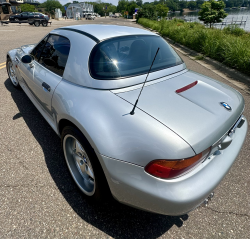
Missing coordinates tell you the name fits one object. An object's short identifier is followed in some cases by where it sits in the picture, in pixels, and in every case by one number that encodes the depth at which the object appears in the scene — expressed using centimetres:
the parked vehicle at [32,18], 2502
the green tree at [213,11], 3247
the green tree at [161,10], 4034
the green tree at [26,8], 5769
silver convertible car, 134
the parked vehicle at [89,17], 6341
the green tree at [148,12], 3838
